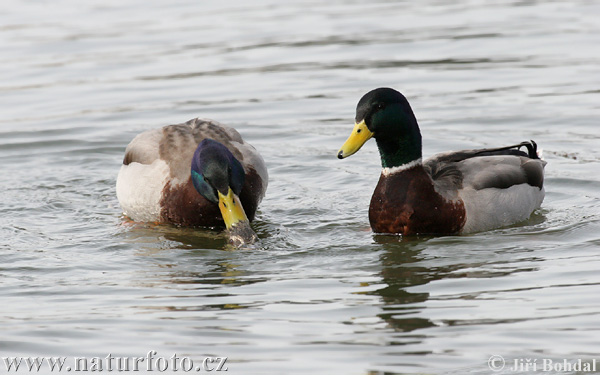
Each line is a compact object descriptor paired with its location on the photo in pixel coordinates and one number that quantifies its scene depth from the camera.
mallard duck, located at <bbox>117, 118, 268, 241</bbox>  15.22
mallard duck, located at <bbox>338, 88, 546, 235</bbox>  15.01
